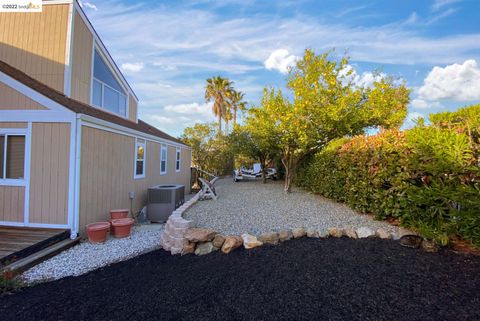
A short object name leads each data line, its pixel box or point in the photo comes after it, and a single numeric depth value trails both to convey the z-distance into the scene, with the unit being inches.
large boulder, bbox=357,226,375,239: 165.3
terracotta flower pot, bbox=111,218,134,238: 226.5
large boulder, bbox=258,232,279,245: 161.0
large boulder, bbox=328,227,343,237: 169.2
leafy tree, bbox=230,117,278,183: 590.9
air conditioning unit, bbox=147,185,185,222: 313.9
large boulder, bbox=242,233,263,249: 157.1
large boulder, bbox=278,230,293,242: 164.9
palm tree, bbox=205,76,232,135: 1107.7
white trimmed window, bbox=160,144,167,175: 433.7
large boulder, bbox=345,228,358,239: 166.7
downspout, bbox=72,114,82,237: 213.5
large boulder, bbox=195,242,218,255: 161.5
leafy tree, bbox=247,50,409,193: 346.3
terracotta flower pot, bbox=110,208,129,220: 257.1
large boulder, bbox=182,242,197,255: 164.6
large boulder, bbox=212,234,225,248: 160.9
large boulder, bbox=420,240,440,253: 138.2
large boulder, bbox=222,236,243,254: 155.6
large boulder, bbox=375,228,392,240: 162.1
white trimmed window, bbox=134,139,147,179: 334.6
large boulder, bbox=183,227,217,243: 163.8
